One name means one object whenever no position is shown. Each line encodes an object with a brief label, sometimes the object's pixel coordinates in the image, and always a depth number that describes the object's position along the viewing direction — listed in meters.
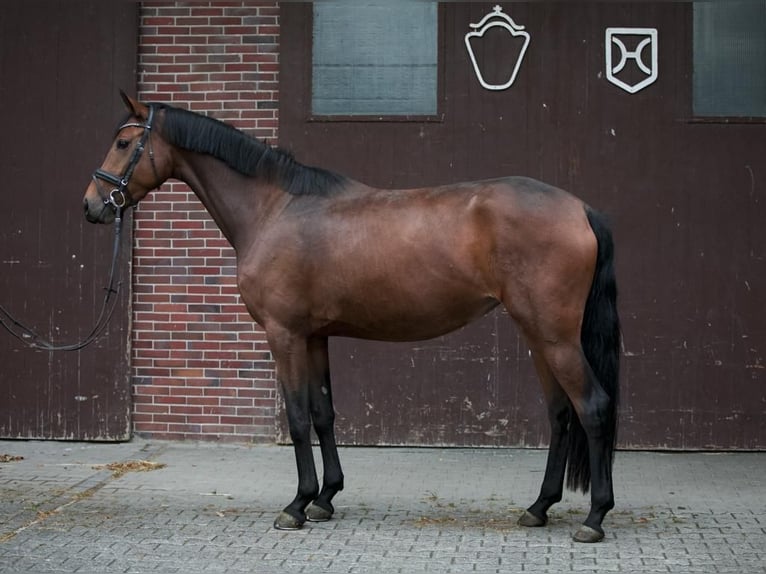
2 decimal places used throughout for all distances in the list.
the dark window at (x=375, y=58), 8.78
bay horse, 6.04
